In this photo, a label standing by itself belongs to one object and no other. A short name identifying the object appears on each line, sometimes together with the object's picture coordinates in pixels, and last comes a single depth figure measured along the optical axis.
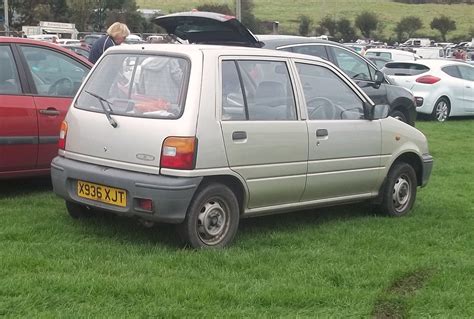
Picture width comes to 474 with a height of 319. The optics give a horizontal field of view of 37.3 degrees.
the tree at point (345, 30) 79.41
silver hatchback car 5.15
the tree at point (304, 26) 80.58
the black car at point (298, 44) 8.05
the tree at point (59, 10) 71.81
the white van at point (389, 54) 24.62
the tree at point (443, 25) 85.06
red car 6.60
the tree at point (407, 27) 83.38
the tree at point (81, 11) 67.75
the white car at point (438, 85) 16.56
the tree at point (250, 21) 57.14
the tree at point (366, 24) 83.12
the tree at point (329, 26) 80.56
